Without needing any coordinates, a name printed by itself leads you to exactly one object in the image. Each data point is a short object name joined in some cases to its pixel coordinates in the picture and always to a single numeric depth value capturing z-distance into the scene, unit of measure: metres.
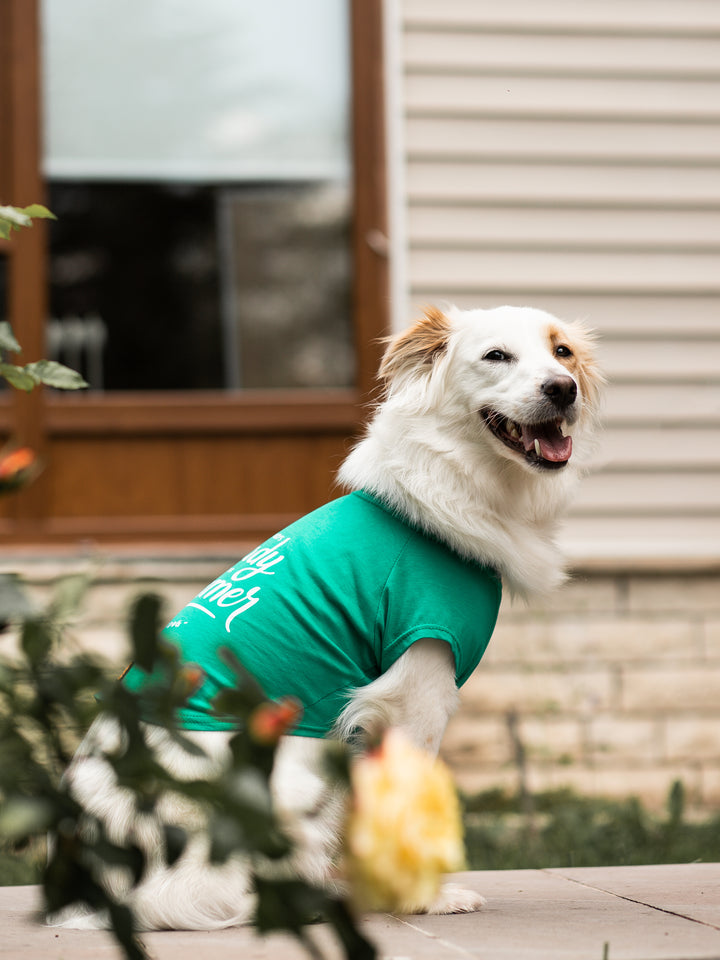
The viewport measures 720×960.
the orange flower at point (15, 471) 2.90
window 6.71
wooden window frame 6.59
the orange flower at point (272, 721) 2.28
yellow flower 2.16
